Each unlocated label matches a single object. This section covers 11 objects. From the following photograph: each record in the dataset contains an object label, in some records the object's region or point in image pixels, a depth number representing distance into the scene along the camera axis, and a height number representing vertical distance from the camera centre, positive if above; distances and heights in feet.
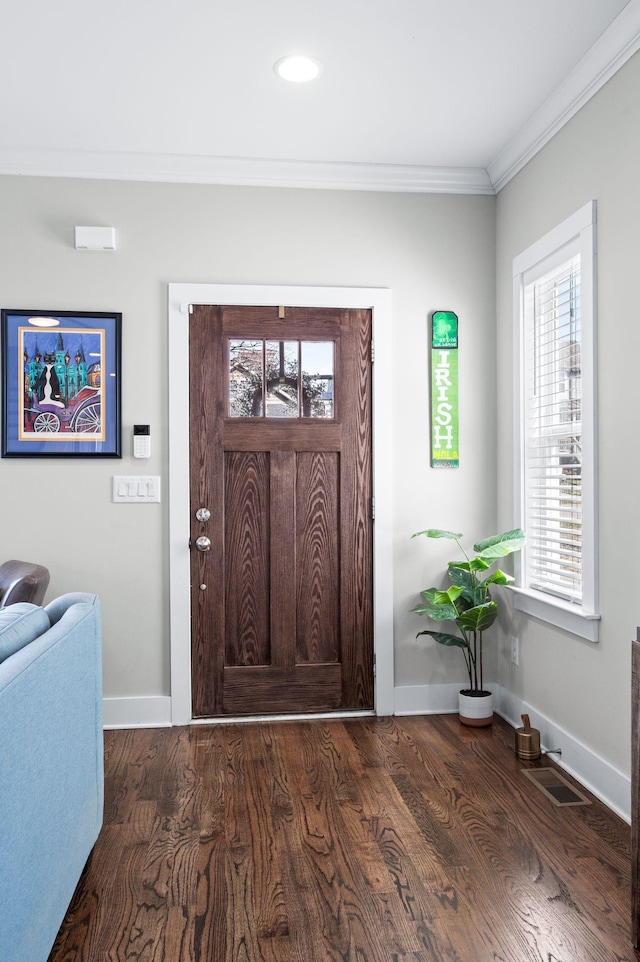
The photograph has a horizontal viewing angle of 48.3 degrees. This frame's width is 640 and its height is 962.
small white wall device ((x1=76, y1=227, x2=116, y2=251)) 11.05 +3.61
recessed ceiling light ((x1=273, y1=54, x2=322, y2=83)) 8.55 +4.91
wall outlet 11.16 -2.85
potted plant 10.63 -2.09
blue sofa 4.49 -2.21
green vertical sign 11.85 +1.33
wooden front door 11.45 -0.63
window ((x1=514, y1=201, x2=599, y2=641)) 8.91 +0.60
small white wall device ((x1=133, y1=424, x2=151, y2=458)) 11.21 +0.51
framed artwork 11.00 +1.34
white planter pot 11.09 -3.74
